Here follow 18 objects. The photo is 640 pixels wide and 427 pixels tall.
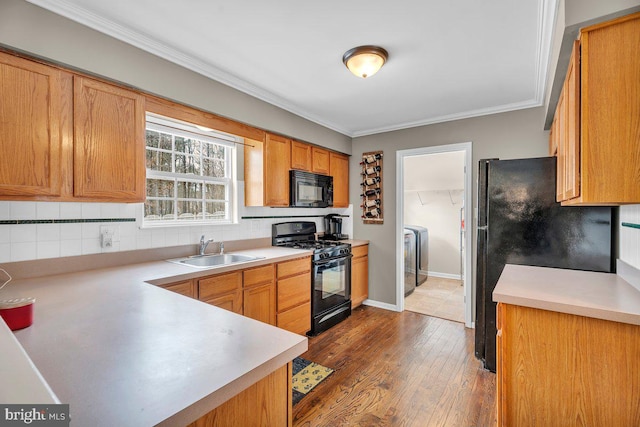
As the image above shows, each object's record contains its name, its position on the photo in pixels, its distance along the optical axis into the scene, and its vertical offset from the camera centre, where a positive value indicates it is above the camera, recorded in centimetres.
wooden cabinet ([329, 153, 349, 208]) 407 +49
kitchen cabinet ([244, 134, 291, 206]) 306 +44
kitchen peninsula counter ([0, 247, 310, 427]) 67 -41
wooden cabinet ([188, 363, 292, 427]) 78 -55
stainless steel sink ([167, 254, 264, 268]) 251 -41
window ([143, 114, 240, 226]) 254 +37
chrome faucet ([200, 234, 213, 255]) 270 -28
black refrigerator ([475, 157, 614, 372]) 202 -13
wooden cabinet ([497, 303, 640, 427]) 129 -74
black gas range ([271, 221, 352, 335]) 318 -67
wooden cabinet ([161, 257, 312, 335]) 217 -66
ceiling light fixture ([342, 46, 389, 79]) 207 +109
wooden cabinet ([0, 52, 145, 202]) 156 +45
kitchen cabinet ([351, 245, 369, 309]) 387 -83
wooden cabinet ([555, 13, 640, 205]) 127 +44
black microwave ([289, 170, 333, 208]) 337 +28
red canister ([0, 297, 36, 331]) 103 -35
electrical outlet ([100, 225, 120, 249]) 214 -16
